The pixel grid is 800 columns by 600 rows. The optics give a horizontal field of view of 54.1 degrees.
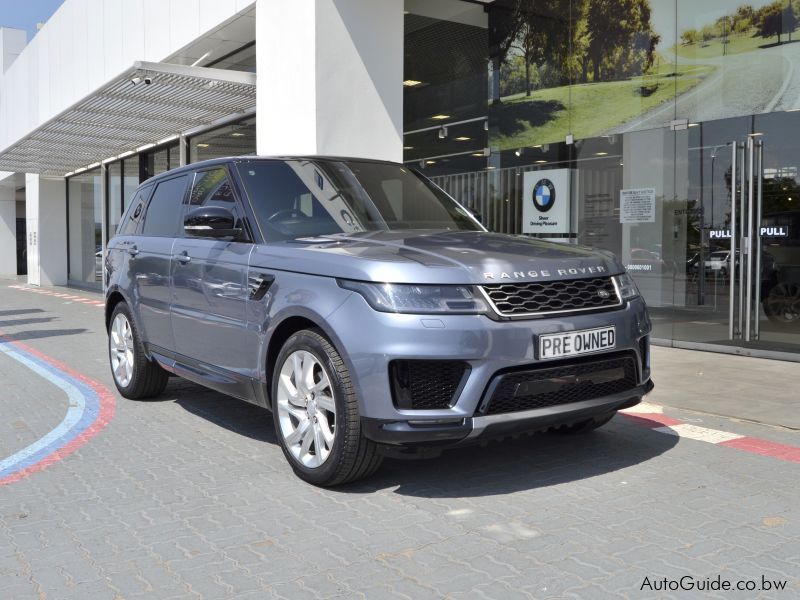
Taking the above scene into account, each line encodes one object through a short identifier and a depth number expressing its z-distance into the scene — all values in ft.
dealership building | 29.73
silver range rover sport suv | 11.93
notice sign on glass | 33.45
